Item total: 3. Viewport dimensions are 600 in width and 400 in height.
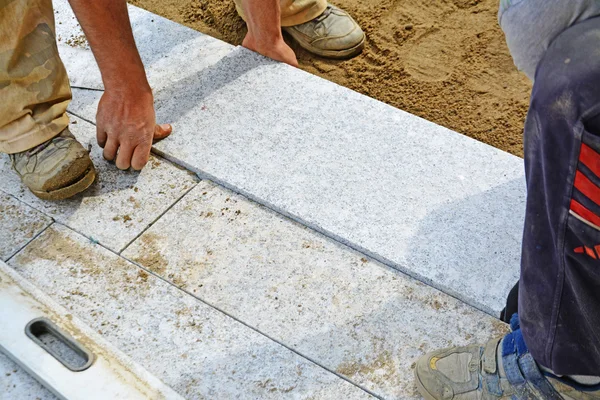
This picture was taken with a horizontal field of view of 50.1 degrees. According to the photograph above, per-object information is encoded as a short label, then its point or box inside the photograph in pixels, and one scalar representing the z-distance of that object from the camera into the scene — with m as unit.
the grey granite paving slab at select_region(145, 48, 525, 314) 2.07
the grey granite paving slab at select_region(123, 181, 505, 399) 1.87
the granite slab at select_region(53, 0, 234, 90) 2.76
